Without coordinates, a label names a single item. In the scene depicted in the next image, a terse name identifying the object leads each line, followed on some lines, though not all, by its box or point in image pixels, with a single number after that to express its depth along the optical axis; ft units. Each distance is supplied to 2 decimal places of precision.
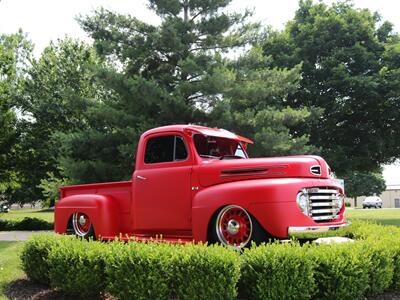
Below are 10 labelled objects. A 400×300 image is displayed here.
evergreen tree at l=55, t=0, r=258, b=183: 56.80
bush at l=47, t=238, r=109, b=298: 20.76
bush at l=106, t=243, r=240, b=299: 17.99
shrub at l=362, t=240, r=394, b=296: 20.30
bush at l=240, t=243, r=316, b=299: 18.25
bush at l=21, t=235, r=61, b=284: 23.58
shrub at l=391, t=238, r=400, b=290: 21.88
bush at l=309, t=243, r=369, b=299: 18.88
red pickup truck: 21.29
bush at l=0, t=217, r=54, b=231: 75.37
